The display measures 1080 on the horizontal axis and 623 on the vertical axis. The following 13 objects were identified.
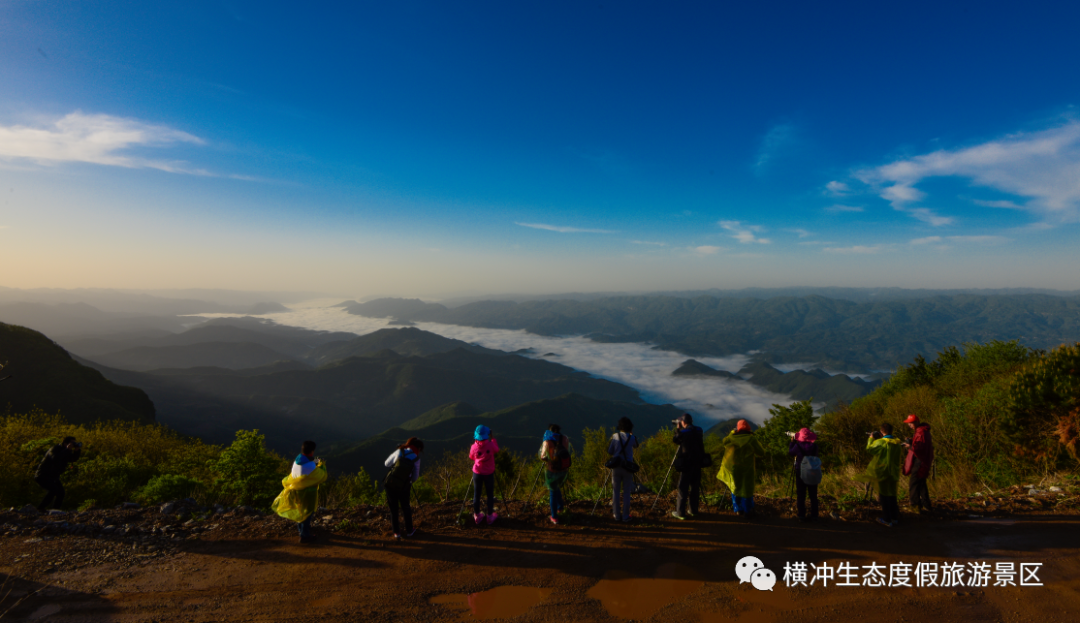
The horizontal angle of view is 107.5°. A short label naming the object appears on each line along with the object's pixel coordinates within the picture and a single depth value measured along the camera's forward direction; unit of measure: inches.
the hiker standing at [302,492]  294.4
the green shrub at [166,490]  420.5
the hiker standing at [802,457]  320.5
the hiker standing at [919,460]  332.2
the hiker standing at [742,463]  329.1
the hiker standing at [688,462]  318.0
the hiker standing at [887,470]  314.3
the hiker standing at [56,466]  369.1
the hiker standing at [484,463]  319.6
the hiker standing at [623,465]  307.0
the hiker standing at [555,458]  311.1
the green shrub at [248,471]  542.6
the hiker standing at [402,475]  295.4
